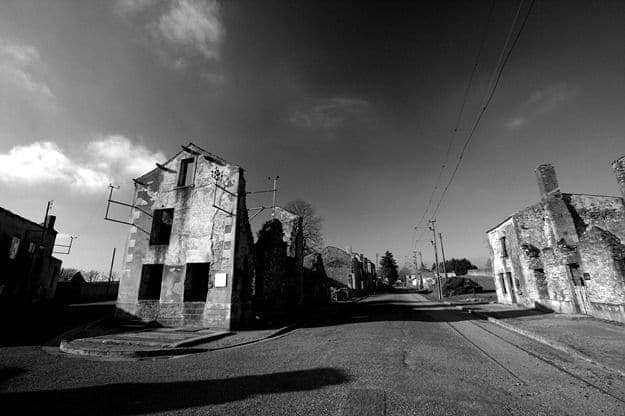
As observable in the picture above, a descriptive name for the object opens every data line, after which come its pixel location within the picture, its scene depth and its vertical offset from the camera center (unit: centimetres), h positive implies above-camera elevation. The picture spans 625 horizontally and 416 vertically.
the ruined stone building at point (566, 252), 1307 +168
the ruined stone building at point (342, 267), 4603 +279
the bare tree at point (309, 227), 3953 +801
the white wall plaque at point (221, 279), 1176 +25
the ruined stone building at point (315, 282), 2428 +22
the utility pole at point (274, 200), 2007 +627
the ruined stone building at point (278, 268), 1647 +104
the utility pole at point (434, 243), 3672 +518
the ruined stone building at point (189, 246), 1191 +171
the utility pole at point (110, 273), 3631 +176
